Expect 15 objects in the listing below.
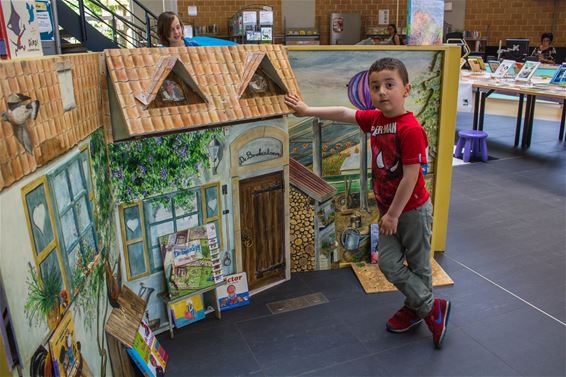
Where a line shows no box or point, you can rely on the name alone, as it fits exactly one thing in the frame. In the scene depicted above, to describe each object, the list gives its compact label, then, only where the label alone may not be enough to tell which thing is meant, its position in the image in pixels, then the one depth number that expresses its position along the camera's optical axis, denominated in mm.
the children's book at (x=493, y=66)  11078
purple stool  8148
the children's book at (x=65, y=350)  1781
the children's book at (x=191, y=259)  3365
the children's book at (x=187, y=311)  3463
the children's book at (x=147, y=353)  2712
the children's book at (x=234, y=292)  3719
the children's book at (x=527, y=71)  9328
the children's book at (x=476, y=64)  11250
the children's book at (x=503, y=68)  10031
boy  2910
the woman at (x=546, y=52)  10891
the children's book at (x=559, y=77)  8688
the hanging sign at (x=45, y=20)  2354
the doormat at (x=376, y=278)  4043
